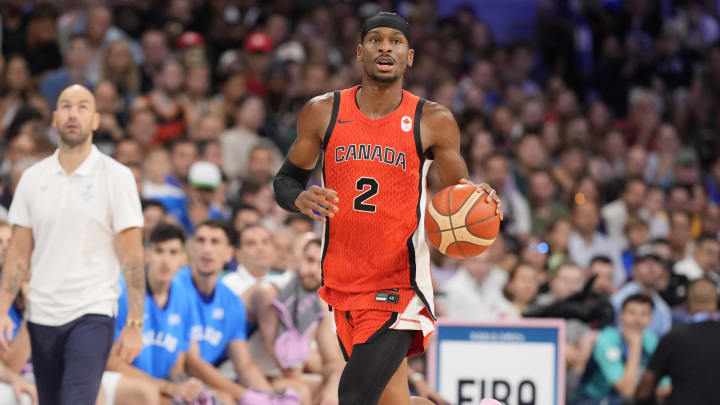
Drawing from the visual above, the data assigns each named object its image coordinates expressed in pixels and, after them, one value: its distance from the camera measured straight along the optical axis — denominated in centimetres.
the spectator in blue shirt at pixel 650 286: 1690
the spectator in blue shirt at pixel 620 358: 1515
